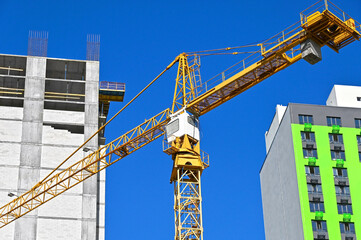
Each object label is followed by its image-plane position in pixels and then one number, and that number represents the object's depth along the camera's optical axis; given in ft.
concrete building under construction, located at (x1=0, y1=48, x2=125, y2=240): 379.35
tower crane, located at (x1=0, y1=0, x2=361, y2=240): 264.93
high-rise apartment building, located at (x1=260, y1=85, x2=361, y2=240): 424.87
